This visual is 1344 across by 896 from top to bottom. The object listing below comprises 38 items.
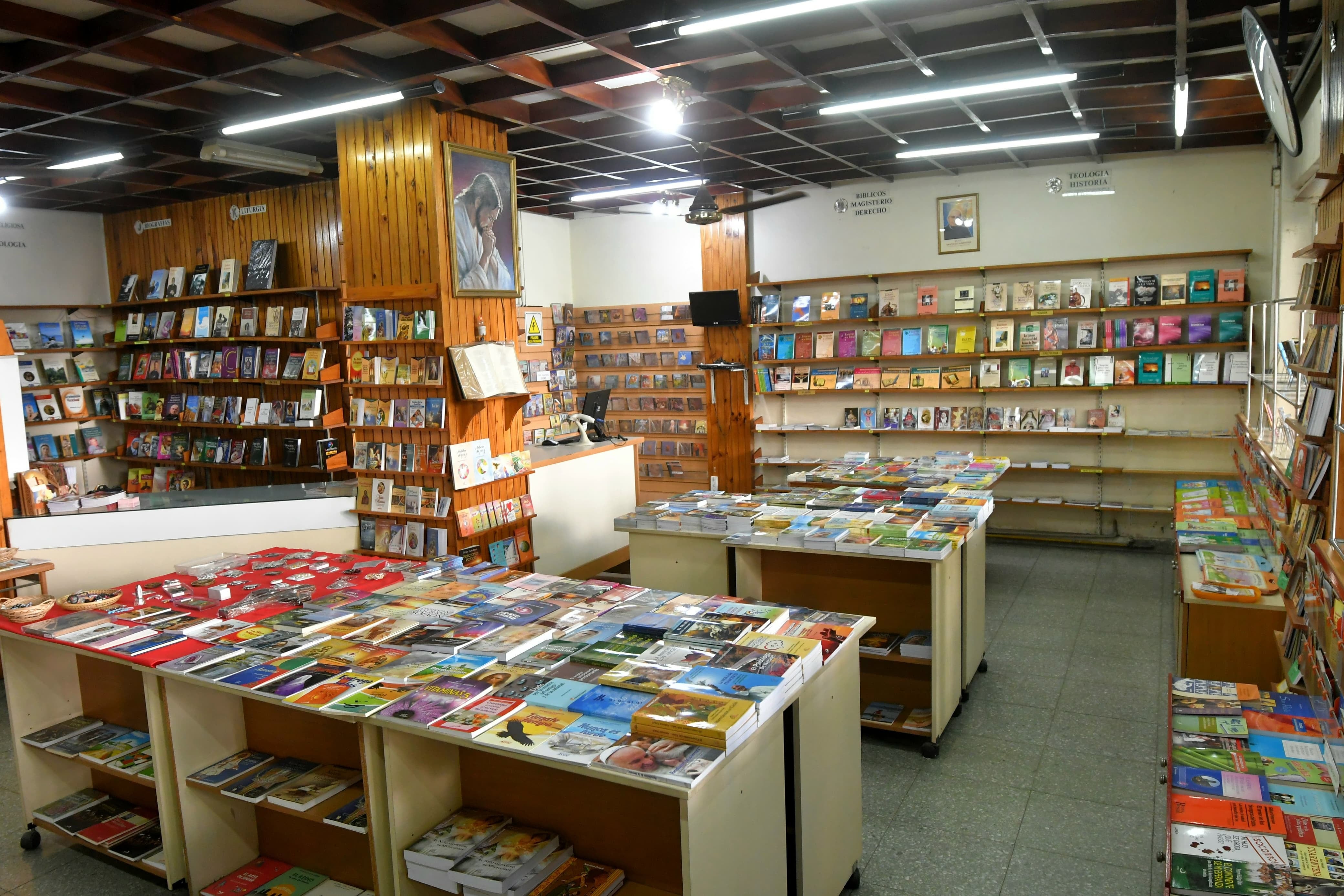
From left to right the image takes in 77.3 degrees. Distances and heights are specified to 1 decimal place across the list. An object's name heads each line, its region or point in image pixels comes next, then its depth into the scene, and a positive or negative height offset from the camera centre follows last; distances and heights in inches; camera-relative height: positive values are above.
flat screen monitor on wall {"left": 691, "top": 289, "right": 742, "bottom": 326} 375.9 +18.4
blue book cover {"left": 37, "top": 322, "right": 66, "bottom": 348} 337.7 +17.3
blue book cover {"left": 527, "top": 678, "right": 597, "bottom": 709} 95.7 -39.0
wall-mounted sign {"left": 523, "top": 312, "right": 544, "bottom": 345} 353.7 +11.7
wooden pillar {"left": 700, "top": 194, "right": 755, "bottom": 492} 379.9 -1.3
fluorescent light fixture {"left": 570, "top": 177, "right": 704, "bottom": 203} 339.9 +67.1
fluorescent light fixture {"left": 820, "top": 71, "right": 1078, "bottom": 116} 200.7 +61.0
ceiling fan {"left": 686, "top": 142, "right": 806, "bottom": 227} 267.9 +44.8
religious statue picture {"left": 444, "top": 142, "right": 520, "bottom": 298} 218.1 +37.0
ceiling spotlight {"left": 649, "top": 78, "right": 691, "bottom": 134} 191.6 +57.5
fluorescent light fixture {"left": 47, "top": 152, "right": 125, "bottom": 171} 248.4 +65.2
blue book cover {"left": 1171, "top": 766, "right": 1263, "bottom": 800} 93.0 -51.3
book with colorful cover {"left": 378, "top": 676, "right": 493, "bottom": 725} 93.0 -38.7
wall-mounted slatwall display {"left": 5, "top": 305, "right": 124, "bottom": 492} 333.1 -4.0
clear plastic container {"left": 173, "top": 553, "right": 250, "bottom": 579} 160.9 -37.8
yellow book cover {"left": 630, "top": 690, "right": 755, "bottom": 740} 85.0 -37.8
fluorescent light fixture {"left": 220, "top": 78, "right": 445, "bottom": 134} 192.7 +60.8
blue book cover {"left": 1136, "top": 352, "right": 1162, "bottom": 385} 307.9 -13.8
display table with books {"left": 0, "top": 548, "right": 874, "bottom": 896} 89.9 -45.3
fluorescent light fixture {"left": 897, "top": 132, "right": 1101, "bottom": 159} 266.8 +62.5
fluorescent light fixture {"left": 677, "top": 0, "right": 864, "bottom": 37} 145.4 +58.9
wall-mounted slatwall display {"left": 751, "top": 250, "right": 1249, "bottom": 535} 304.7 -13.7
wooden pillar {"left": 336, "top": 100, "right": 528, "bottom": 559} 213.3 +35.3
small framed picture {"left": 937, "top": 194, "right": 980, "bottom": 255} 335.9 +46.1
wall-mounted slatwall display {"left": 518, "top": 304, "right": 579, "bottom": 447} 376.5 -3.8
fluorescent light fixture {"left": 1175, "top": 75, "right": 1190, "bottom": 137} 203.2 +58.8
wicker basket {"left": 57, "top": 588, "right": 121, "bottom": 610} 141.7 -38.1
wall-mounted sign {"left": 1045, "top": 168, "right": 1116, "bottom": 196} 312.8 +56.2
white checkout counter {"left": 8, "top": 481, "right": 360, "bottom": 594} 205.9 -39.9
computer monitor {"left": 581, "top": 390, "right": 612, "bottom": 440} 320.5 -18.8
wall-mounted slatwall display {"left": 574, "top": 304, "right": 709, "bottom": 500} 407.2 -13.9
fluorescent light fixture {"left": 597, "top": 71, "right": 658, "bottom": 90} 213.2 +70.6
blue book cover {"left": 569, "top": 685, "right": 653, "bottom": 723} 91.9 -38.8
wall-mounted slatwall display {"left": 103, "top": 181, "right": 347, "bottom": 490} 311.4 +12.2
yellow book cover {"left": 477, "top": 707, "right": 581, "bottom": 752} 86.3 -39.2
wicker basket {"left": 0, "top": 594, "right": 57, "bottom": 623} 134.6 -37.4
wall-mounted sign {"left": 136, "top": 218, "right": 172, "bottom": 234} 347.6 +62.1
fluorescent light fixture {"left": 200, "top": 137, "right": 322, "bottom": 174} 224.4 +60.3
